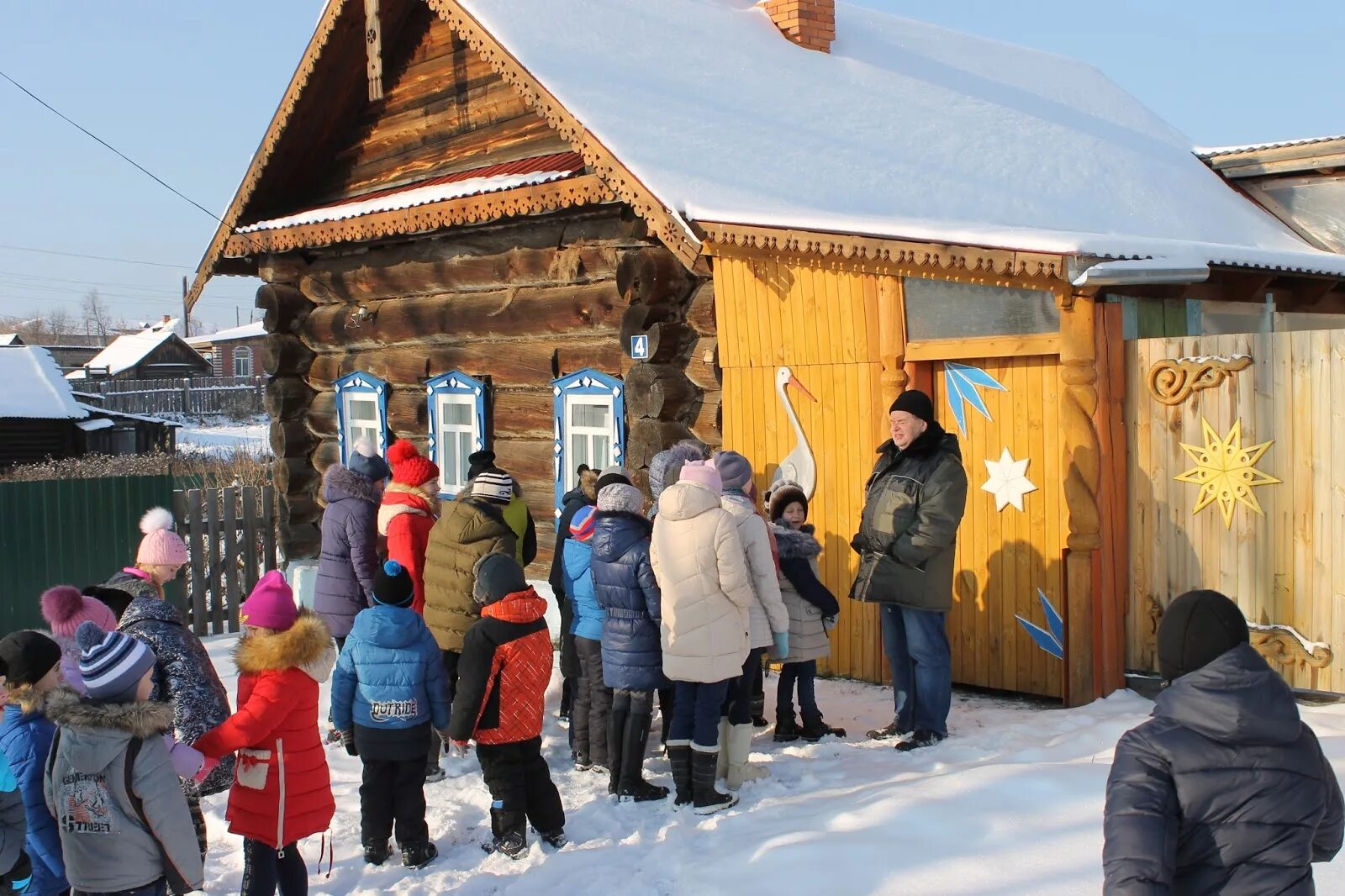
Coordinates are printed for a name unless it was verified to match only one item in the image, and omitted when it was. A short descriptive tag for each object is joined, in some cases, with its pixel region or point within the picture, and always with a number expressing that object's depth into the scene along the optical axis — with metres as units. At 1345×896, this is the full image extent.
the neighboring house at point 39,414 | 27.88
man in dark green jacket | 6.13
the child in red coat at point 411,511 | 6.64
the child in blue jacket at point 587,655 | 6.12
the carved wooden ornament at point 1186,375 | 6.21
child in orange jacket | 5.10
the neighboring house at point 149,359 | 50.19
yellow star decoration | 6.19
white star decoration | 7.02
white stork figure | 8.04
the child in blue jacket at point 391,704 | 4.96
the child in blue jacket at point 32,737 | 4.14
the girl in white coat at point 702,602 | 5.34
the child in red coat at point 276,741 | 4.45
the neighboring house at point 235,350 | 64.56
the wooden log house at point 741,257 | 6.82
